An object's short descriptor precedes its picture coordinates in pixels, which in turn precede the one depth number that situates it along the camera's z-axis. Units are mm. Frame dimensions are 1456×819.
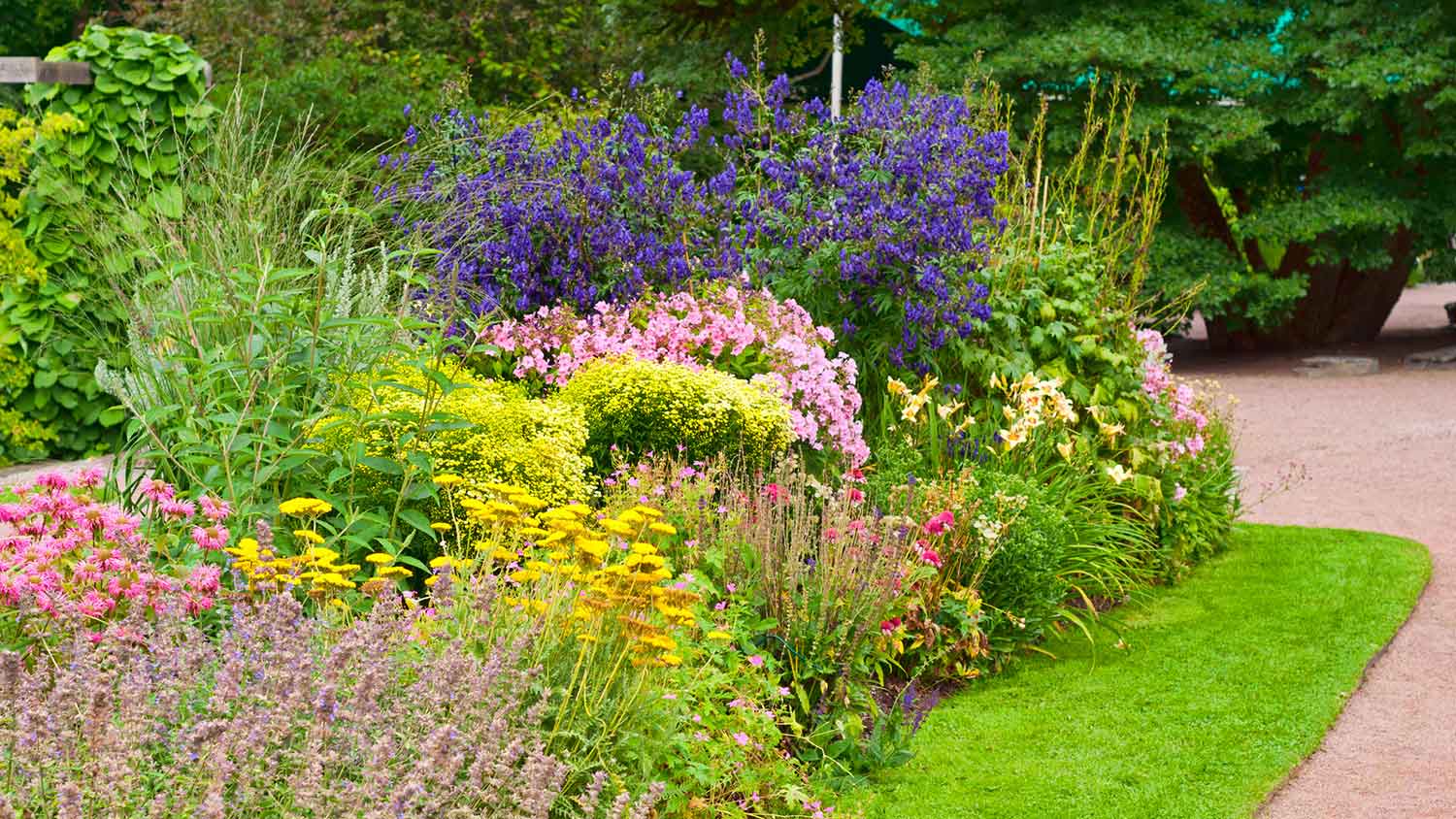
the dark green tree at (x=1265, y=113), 12539
